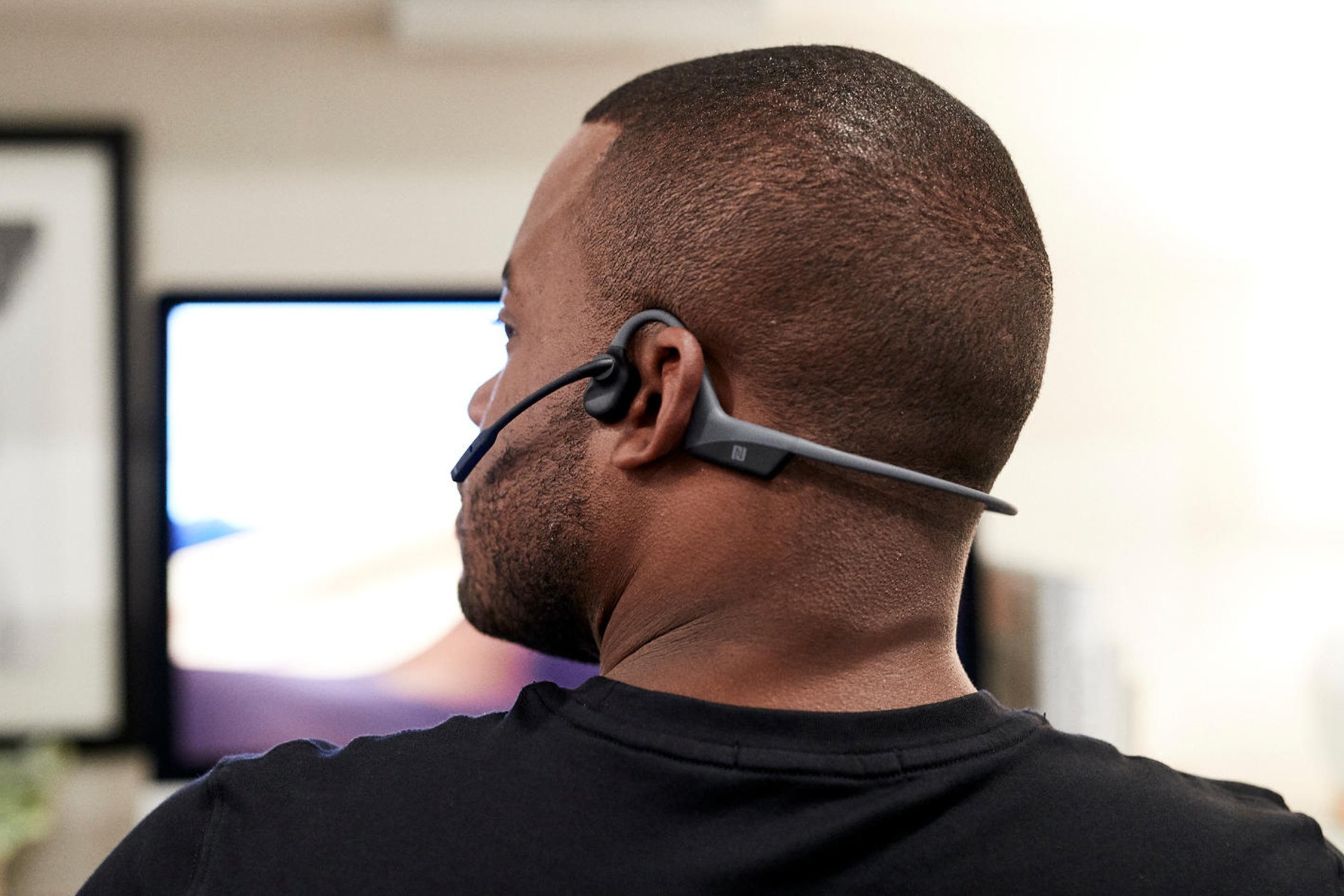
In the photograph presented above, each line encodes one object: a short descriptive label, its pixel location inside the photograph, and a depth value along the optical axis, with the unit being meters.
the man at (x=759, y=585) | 1.37
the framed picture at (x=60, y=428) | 2.77
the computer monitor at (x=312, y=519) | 2.72
